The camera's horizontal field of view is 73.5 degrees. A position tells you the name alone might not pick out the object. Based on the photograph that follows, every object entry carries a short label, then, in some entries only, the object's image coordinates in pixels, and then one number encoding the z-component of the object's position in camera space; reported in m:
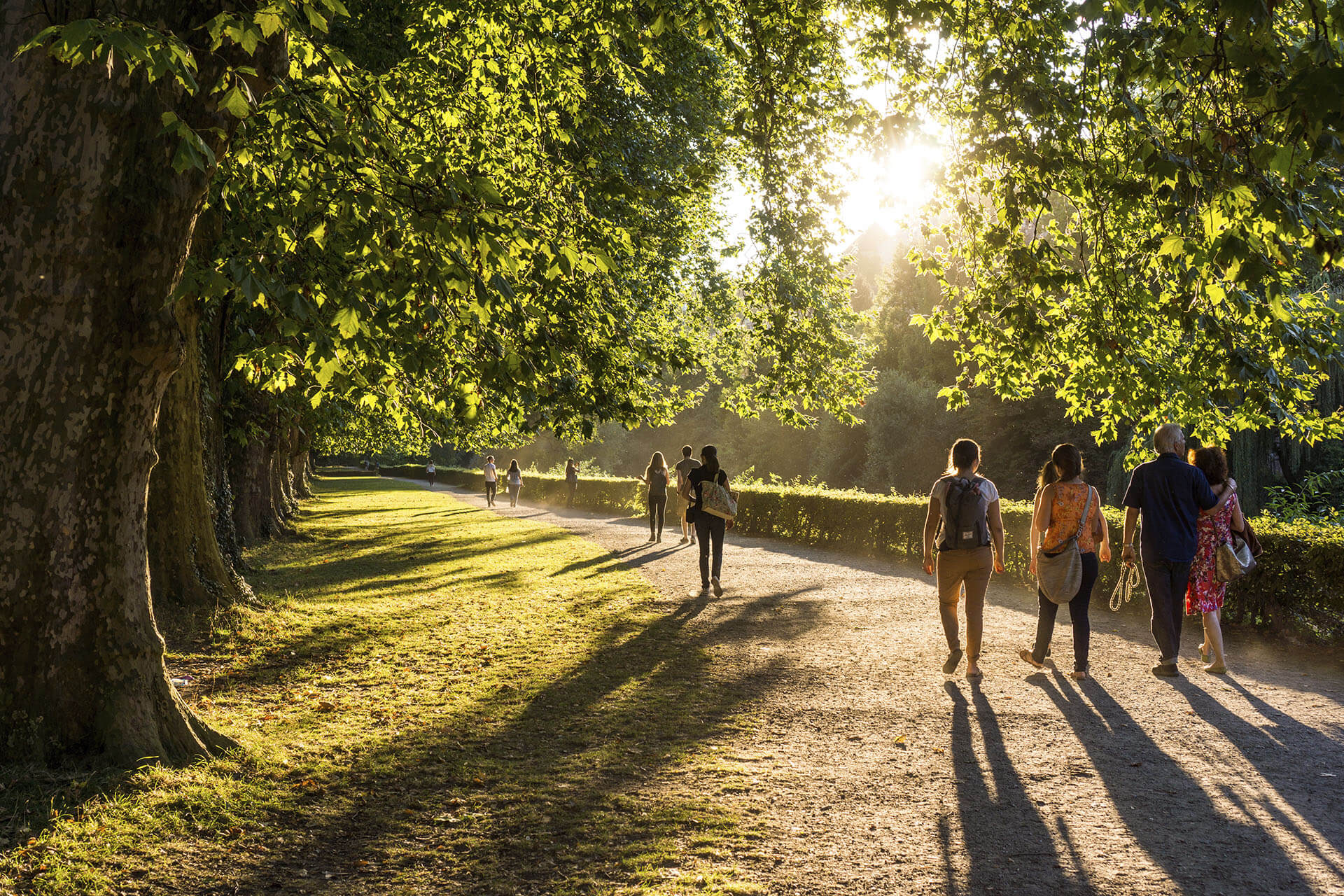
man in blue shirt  7.00
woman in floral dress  7.34
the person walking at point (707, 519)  11.38
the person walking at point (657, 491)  19.42
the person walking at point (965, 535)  6.85
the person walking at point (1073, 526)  7.16
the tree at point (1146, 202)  3.95
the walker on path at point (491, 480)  34.53
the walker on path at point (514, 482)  35.62
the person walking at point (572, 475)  33.21
